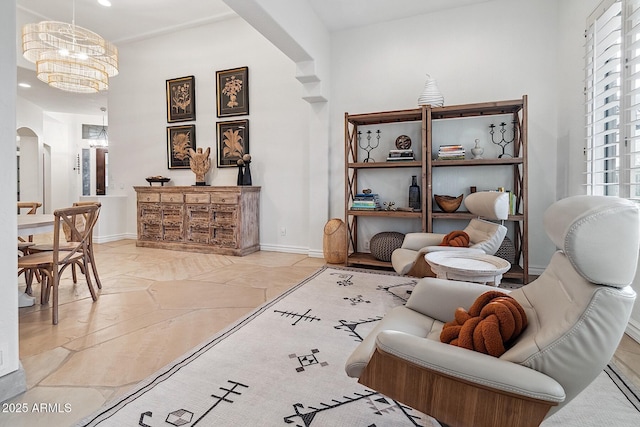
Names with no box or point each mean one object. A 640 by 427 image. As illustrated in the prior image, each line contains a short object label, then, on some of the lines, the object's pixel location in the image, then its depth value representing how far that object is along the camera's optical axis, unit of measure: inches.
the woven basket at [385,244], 154.3
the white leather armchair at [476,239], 104.5
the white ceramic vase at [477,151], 148.4
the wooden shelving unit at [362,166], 149.4
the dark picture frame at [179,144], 217.8
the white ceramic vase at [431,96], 147.3
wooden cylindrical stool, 169.0
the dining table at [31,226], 93.4
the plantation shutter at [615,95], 92.0
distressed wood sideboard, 188.9
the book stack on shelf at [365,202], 161.0
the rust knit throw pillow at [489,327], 41.8
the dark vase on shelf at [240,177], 196.7
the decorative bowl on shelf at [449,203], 148.7
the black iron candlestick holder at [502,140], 152.4
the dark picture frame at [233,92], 201.5
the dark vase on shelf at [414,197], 159.0
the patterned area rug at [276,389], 54.7
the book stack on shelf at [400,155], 155.9
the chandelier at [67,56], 146.2
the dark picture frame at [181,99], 216.5
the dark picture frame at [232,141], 203.6
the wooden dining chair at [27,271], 112.9
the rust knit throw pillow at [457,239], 111.7
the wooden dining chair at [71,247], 111.9
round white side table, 82.9
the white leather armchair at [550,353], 34.8
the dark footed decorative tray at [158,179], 214.7
